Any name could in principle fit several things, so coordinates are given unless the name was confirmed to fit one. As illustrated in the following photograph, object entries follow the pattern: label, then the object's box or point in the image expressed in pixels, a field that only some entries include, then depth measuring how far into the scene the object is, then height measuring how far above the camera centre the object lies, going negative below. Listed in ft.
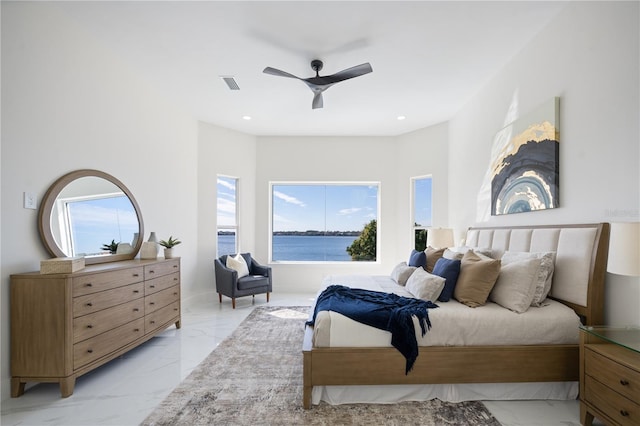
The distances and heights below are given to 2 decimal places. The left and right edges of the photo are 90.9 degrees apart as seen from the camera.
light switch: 7.98 +0.37
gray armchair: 15.76 -3.39
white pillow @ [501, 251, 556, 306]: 7.98 -1.46
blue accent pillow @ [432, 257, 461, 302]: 8.67 -1.65
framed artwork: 8.75 +1.67
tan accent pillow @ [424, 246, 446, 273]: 11.61 -1.48
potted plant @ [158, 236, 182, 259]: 12.42 -1.27
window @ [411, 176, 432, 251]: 18.17 +0.49
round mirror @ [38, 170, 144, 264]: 8.63 -0.11
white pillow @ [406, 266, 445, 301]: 8.54 -1.92
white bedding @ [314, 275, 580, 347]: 7.33 -2.66
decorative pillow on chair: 16.56 -2.58
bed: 7.18 -3.46
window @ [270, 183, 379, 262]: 20.39 -0.35
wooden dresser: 7.46 -2.72
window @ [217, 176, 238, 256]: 18.79 +0.07
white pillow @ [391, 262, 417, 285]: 11.37 -2.08
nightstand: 5.39 -2.91
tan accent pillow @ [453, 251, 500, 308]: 8.25 -1.74
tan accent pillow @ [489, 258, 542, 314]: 7.75 -1.72
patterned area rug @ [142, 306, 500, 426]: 6.73 -4.37
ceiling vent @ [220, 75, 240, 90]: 12.06 +5.28
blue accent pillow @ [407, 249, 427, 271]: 11.76 -1.63
